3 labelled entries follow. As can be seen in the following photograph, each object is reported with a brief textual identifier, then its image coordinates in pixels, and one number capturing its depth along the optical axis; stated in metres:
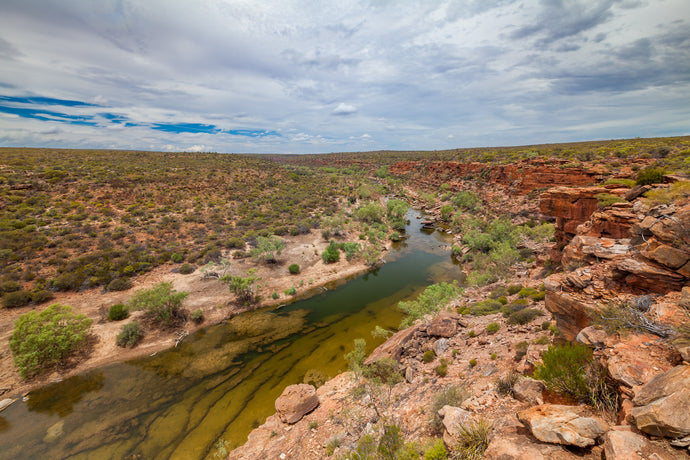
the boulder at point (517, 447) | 5.29
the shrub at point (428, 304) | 20.98
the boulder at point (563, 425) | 5.05
